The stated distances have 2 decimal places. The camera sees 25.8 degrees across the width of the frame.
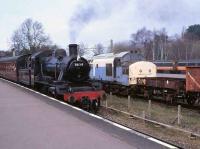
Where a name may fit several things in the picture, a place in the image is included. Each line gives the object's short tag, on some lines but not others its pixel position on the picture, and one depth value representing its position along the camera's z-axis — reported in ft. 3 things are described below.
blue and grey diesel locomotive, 100.99
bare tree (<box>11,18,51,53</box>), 355.21
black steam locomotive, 67.46
